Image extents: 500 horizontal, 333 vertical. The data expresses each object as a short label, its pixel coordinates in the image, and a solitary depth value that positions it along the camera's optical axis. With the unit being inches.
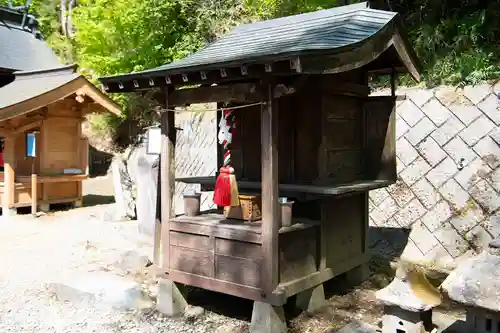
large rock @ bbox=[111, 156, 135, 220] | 434.6
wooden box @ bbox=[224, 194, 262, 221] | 195.6
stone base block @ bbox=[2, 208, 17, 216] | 450.0
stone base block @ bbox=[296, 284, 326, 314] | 205.9
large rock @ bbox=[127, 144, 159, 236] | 358.9
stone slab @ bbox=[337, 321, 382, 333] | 180.9
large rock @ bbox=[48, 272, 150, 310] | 216.8
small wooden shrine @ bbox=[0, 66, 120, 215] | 448.1
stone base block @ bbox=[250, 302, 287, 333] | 178.1
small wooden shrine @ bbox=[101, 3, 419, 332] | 173.8
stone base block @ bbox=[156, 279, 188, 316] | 209.8
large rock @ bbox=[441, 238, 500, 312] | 122.3
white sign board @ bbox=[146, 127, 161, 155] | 410.6
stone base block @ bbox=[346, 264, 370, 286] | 247.3
